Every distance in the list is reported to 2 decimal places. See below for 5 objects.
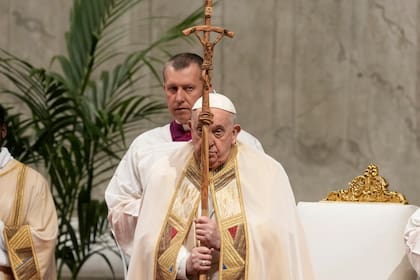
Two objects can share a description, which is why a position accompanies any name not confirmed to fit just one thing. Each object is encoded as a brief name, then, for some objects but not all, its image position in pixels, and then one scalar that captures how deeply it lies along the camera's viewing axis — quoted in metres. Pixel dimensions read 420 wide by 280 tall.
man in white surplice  14.58
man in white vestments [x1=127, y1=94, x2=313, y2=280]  12.55
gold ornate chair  14.89
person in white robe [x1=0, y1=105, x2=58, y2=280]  15.57
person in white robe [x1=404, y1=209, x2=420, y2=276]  14.32
